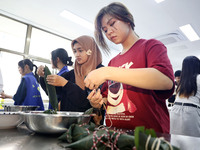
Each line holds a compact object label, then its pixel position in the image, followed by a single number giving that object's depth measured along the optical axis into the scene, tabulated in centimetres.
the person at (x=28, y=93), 183
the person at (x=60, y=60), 165
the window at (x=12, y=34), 325
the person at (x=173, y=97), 253
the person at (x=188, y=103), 152
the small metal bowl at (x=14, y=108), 85
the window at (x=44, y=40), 373
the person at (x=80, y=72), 116
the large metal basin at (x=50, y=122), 49
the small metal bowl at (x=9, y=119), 61
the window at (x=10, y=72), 325
